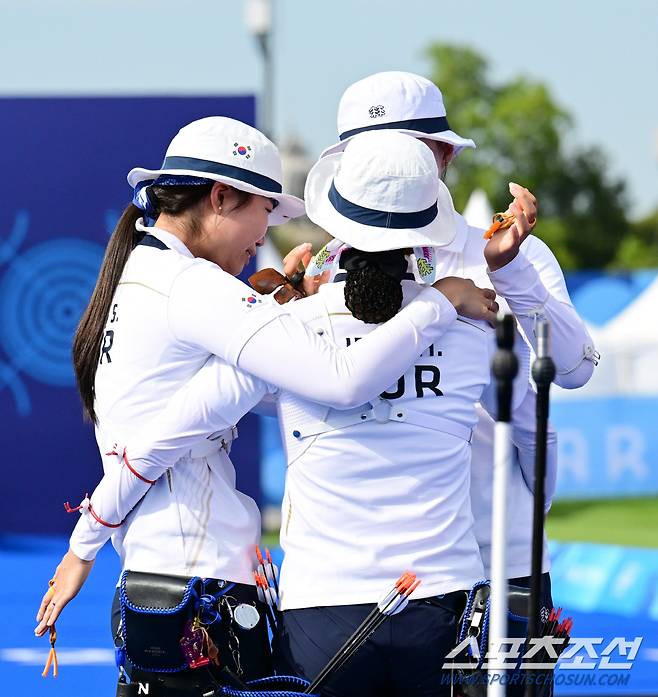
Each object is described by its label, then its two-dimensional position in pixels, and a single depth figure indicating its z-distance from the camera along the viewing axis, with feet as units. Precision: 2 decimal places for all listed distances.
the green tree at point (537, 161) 259.39
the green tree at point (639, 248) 256.73
